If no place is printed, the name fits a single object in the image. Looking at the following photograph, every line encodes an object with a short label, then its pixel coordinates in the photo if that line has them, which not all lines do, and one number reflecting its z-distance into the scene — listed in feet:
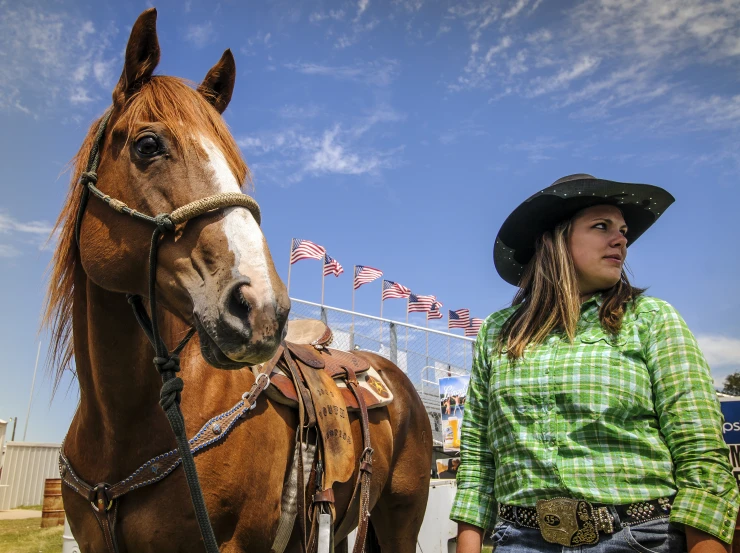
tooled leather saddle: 9.04
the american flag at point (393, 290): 69.15
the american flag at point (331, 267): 61.12
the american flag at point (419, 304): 71.00
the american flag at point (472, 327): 69.67
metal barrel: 29.55
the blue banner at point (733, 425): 14.62
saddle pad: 9.14
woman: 5.00
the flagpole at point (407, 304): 70.08
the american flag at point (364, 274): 65.62
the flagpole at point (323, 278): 59.17
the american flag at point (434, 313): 72.90
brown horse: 5.60
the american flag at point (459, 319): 71.10
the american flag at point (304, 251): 56.85
